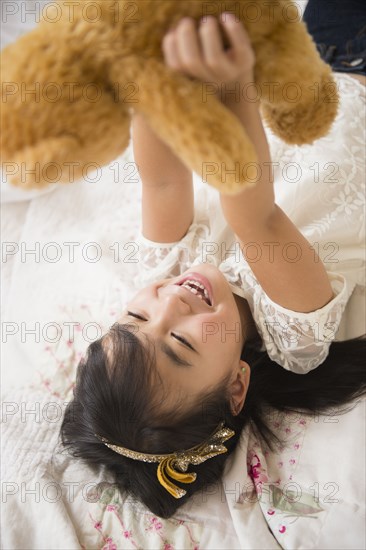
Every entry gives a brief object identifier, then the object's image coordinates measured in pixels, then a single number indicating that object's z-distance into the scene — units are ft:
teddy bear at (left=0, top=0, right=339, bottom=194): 1.35
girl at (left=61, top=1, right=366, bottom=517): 2.63
